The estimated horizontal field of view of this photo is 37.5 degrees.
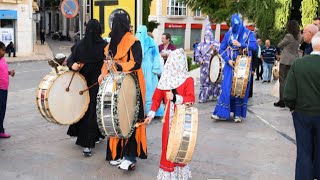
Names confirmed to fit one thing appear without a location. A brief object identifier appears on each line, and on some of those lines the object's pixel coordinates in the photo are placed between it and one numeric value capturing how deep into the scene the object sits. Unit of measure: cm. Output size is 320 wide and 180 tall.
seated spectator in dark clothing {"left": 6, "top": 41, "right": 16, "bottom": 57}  2862
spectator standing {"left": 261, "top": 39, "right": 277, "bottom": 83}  1625
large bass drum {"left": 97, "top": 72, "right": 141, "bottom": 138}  512
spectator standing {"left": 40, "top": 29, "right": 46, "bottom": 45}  4497
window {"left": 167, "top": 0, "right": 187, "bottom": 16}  4947
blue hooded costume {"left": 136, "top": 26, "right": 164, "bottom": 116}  836
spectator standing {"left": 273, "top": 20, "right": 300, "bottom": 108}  966
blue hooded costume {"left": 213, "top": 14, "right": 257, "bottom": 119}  851
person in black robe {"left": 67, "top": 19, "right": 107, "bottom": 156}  617
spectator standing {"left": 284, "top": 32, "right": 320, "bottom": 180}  466
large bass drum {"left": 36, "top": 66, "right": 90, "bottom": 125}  578
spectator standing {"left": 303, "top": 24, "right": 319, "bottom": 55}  648
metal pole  920
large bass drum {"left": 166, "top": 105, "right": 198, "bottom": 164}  456
